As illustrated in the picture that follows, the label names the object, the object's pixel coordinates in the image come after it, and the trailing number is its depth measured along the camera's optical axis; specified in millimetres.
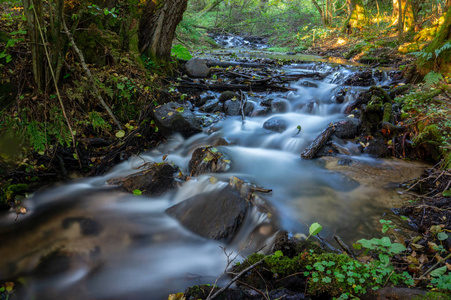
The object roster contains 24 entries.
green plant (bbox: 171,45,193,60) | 7516
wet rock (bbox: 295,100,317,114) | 6832
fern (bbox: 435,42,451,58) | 5100
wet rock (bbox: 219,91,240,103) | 6742
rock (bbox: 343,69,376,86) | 7816
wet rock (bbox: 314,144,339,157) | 4895
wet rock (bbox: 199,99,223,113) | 6488
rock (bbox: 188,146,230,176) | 4406
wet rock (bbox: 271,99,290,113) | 6807
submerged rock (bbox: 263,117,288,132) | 6000
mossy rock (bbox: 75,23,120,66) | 4708
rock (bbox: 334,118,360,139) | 5285
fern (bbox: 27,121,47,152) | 3857
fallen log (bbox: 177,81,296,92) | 6773
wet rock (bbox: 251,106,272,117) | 6594
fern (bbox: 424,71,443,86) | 5172
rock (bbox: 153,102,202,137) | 5098
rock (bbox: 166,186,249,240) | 3164
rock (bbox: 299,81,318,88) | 8041
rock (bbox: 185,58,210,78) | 7475
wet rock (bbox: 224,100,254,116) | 6523
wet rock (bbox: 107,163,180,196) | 3992
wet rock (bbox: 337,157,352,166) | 4504
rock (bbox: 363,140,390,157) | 4613
